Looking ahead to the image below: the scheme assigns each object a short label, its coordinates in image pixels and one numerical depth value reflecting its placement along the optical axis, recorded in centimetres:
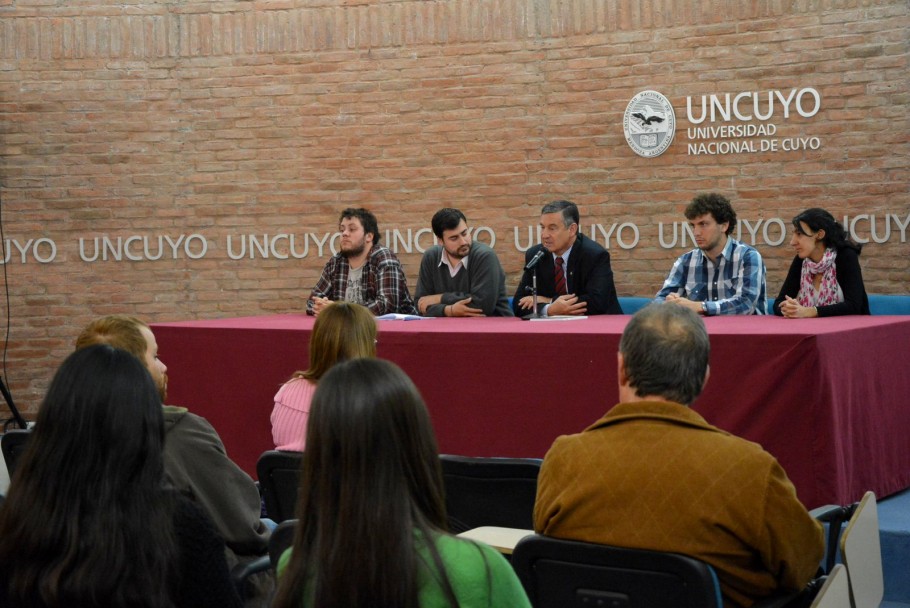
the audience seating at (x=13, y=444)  306
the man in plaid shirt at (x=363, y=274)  573
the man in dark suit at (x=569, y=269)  553
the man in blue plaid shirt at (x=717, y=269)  516
